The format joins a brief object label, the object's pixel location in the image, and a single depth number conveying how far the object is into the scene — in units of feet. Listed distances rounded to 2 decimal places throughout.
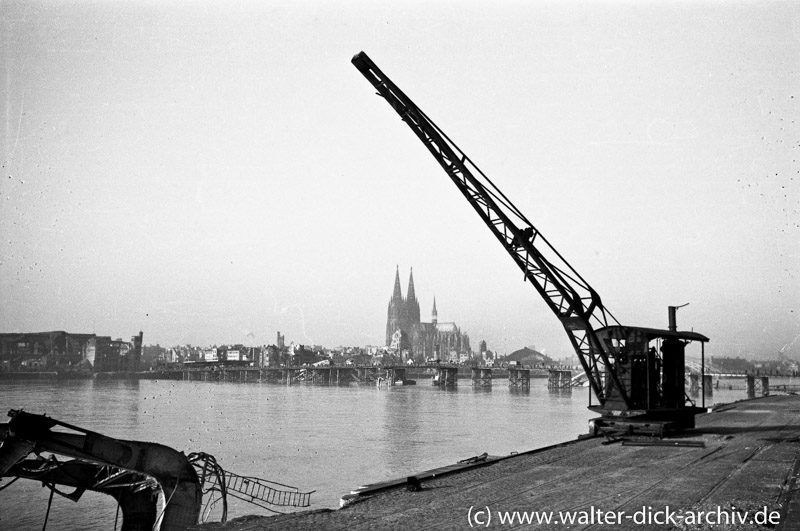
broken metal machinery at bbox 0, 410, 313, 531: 40.01
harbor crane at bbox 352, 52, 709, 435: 78.07
